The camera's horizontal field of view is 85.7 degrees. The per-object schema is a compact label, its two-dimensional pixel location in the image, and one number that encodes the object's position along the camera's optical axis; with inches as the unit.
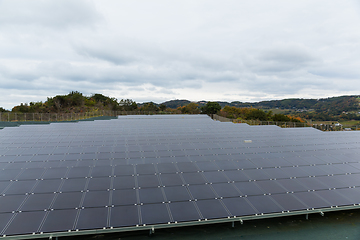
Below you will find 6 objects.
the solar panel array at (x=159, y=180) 276.7
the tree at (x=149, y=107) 4419.3
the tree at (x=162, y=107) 4478.3
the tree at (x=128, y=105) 4306.1
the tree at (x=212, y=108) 4346.0
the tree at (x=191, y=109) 4913.9
